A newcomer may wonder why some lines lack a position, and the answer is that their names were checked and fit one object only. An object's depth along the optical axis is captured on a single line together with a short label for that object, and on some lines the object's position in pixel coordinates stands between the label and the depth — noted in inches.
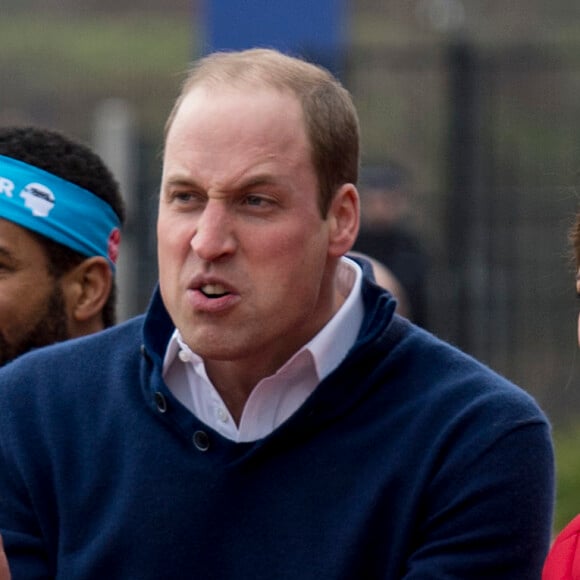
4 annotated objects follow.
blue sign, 689.6
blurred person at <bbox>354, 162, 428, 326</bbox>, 858.8
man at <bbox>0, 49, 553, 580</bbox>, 273.0
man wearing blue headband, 355.9
